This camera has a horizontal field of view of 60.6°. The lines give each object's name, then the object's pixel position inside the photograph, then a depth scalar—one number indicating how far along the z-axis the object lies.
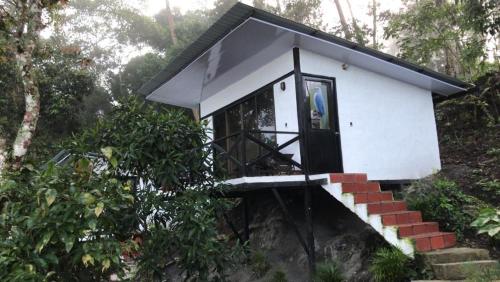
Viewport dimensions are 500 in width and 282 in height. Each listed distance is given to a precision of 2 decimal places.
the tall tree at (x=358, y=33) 18.30
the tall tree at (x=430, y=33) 12.55
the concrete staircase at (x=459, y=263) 5.56
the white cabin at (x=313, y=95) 7.42
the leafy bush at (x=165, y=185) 5.43
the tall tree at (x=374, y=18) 21.67
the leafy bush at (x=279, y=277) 7.58
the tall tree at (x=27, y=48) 6.66
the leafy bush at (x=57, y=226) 3.76
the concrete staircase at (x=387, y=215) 6.16
